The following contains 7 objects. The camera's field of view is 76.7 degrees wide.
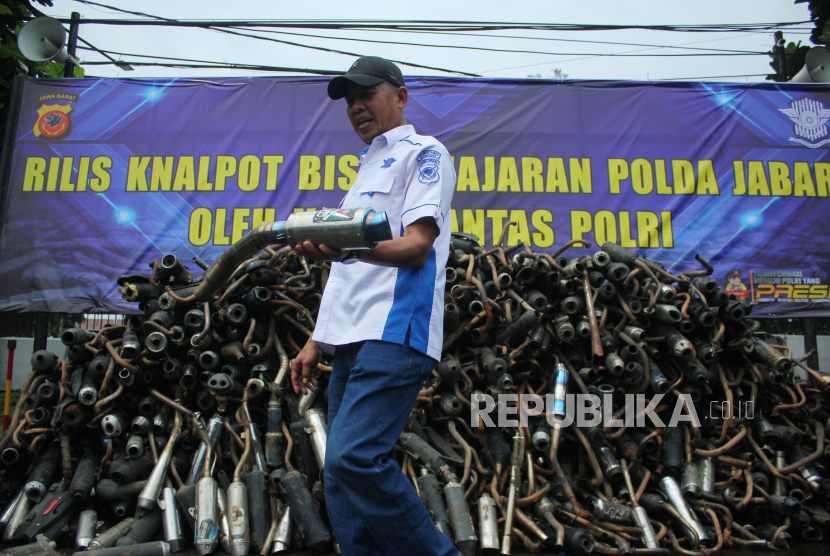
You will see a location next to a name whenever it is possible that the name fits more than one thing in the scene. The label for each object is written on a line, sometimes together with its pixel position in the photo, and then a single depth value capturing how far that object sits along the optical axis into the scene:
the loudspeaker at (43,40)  4.78
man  1.45
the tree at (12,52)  4.66
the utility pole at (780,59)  6.19
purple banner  4.27
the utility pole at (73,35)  5.49
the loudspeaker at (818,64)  4.93
